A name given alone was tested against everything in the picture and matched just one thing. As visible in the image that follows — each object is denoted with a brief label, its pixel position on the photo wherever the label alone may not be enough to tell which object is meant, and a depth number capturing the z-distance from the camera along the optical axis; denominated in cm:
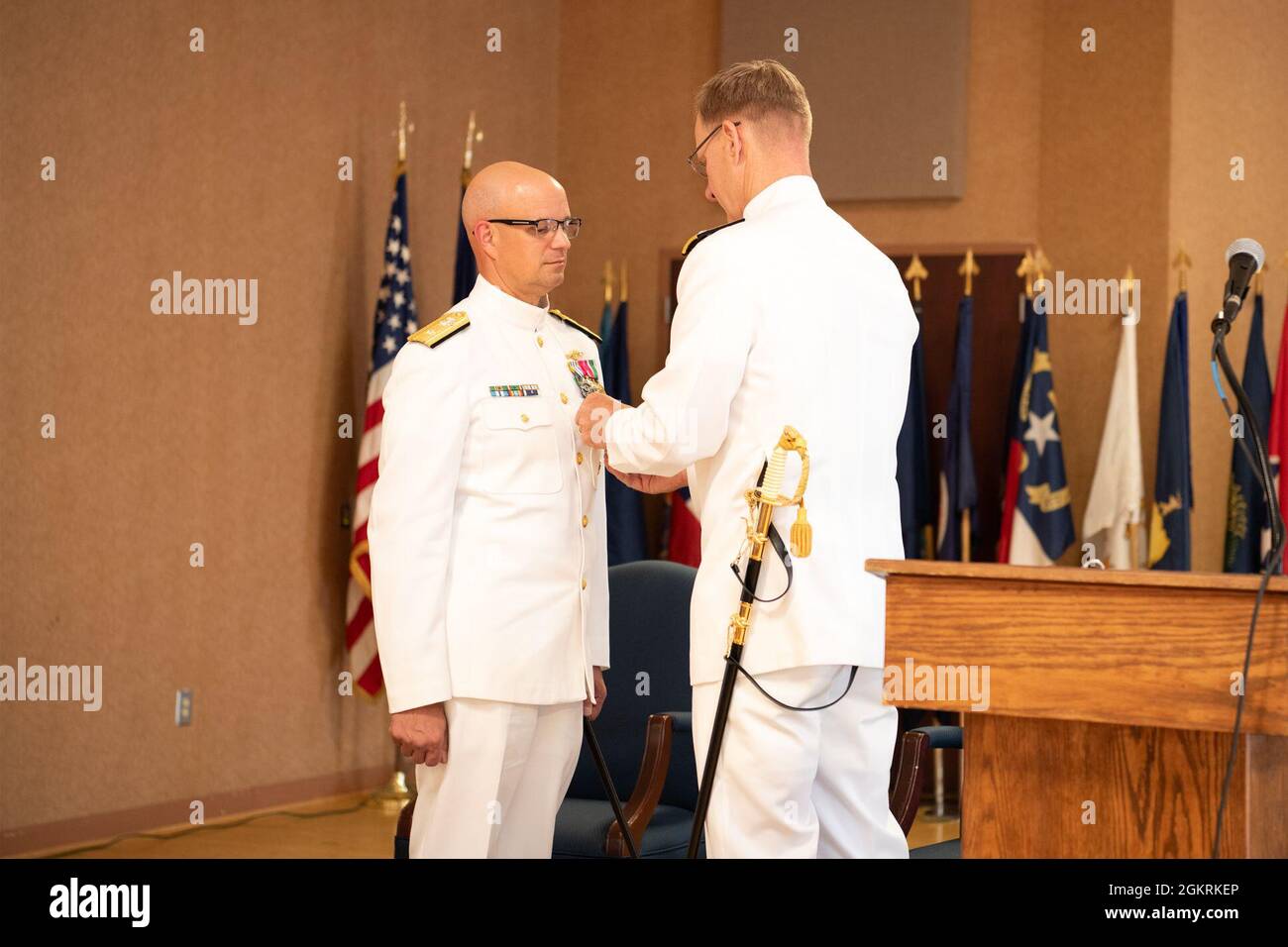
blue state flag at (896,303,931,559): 640
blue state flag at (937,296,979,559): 630
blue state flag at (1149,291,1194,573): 594
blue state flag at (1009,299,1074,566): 619
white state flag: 611
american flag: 572
